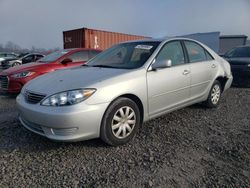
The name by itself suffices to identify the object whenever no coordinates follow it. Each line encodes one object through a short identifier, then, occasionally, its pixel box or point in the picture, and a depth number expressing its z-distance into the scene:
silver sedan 2.60
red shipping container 12.76
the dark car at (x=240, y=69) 6.86
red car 5.48
